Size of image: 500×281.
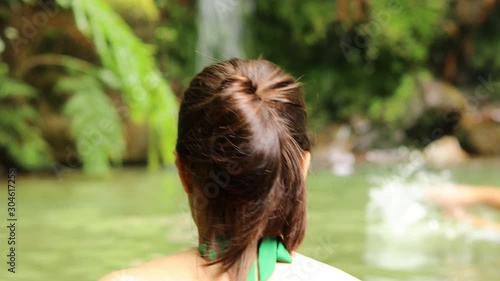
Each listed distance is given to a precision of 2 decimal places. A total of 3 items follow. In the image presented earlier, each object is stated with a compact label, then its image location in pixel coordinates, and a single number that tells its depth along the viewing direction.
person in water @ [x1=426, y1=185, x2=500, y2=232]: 6.43
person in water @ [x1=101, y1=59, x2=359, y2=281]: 2.98
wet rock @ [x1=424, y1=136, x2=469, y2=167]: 20.15
